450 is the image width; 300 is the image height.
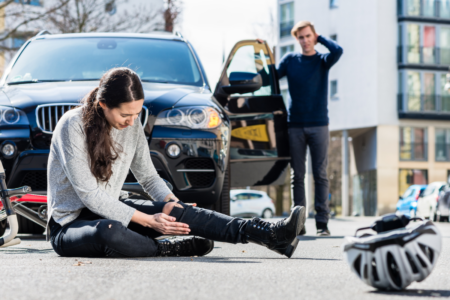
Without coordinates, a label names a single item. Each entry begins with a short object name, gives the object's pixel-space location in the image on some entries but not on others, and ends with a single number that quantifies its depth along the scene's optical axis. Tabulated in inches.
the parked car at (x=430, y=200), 775.7
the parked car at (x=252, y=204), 1280.8
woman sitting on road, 159.0
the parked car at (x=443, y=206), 702.5
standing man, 273.4
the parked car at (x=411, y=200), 880.0
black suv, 209.6
